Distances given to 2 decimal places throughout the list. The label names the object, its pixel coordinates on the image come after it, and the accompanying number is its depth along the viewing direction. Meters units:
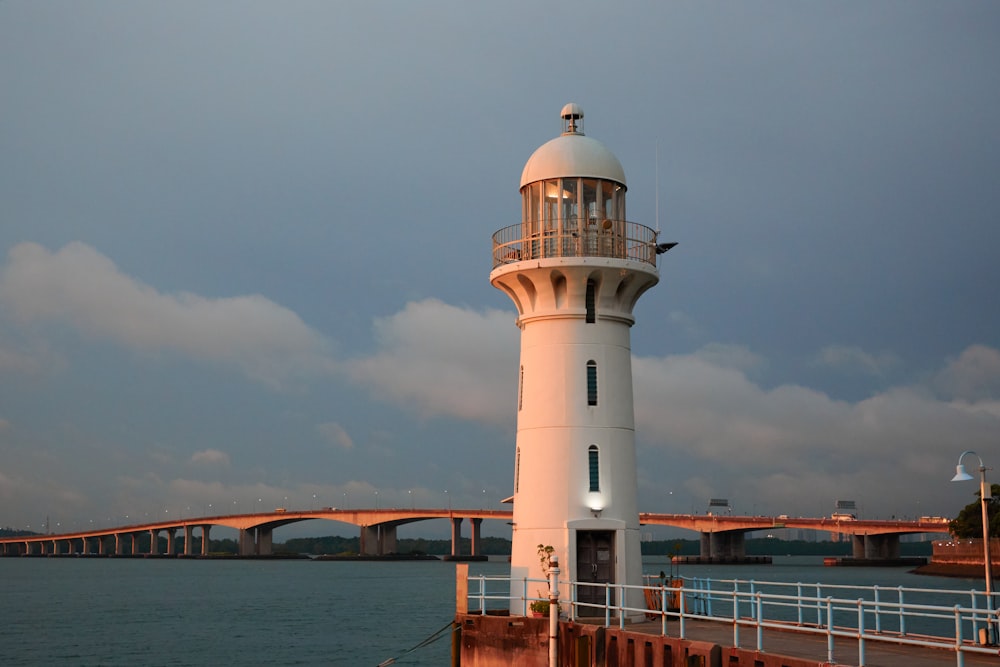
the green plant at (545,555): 27.11
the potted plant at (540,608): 25.75
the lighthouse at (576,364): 27.67
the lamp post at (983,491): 23.21
